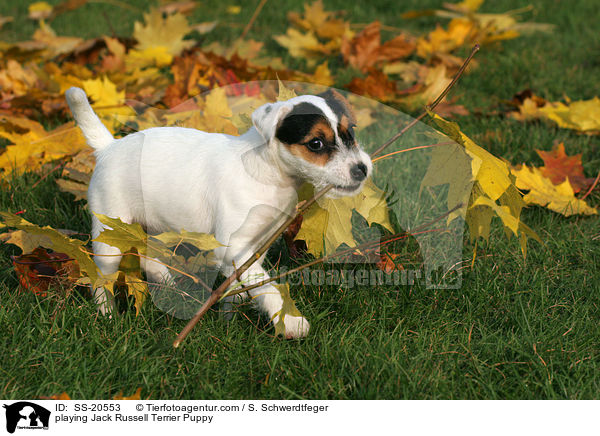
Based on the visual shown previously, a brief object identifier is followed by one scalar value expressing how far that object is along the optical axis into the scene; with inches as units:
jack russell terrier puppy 89.3
